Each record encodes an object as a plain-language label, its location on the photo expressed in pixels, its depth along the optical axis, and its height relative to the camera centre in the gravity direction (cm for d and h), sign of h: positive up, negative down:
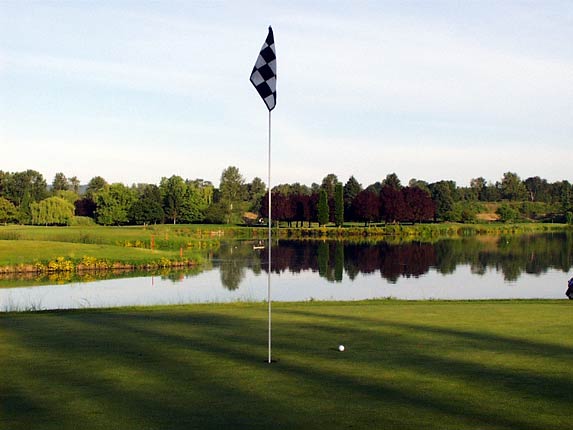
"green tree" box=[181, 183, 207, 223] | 13238 +264
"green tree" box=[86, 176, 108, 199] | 16878 +941
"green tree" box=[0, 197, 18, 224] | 12045 +161
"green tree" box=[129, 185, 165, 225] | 12419 +192
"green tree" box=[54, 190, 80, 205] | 14112 +512
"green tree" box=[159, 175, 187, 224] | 13125 +428
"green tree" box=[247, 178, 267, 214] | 17072 +807
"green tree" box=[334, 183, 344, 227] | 11894 +247
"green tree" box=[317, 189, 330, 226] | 11956 +195
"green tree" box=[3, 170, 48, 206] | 13875 +721
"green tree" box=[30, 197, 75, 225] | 11709 +152
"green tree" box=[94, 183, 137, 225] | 12431 +304
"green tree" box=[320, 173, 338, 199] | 15773 +909
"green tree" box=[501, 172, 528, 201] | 19275 +854
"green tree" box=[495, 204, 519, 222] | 15462 +152
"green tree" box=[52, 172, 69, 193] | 19500 +1098
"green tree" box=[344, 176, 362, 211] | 14775 +671
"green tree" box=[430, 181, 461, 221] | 14938 +280
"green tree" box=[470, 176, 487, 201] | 19440 +760
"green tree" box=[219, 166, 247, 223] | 14450 +719
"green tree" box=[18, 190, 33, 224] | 12269 +180
